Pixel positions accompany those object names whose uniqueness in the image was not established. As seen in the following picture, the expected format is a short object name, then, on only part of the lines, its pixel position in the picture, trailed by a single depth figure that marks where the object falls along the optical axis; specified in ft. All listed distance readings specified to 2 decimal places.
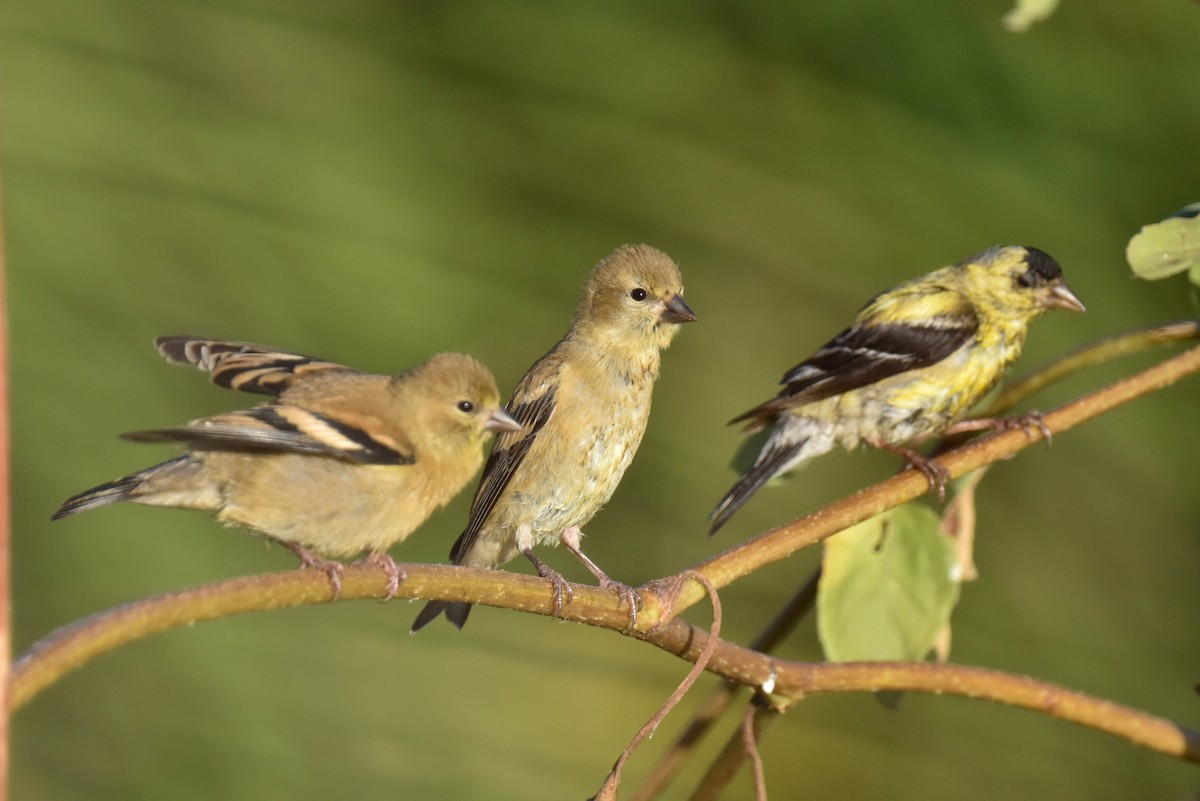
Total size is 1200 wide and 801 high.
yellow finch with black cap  25.21
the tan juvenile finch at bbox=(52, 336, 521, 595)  15.12
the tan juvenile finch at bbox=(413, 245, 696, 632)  20.33
